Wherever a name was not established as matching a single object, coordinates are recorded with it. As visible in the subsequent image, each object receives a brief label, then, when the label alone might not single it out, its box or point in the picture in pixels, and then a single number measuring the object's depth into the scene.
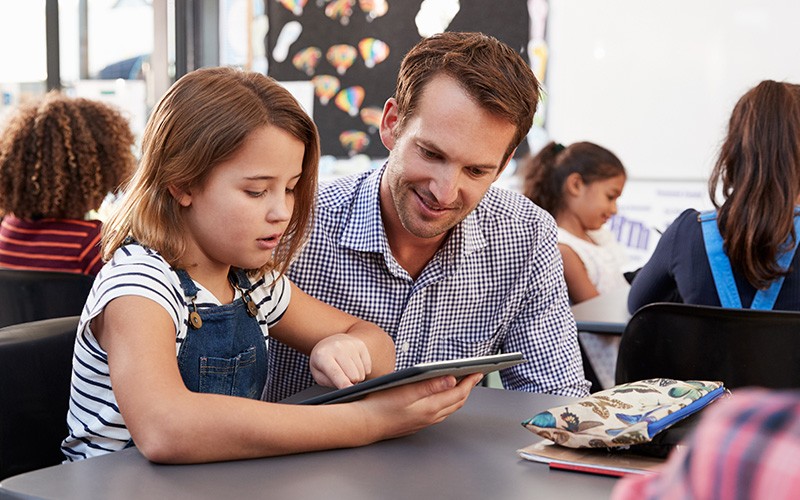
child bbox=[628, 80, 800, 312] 2.05
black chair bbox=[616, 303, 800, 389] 1.60
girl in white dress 3.18
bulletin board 4.96
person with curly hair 2.50
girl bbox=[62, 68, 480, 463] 1.05
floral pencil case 0.96
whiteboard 4.19
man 1.54
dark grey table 0.84
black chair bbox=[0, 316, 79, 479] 1.19
